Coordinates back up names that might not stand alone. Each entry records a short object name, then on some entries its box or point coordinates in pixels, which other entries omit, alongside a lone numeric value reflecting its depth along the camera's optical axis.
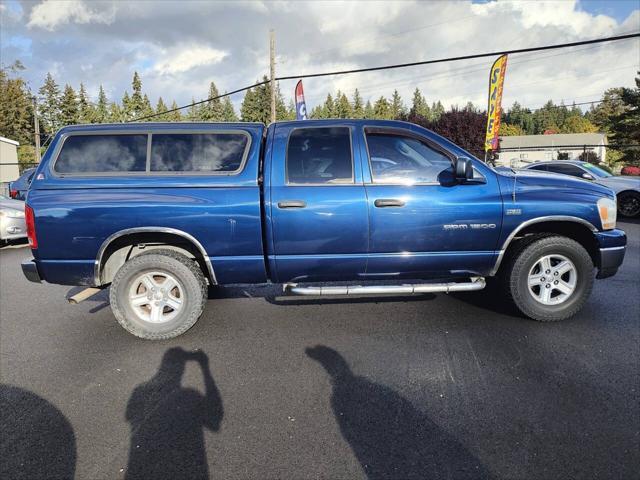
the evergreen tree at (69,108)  69.31
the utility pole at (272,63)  21.14
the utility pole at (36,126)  39.08
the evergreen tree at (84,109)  71.00
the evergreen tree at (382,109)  84.24
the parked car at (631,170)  36.97
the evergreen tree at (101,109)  74.81
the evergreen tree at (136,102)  76.19
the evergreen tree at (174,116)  69.79
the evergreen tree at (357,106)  88.31
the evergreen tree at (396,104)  99.47
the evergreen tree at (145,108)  75.15
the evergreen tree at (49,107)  72.12
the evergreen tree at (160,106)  87.72
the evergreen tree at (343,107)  84.81
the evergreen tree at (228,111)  90.38
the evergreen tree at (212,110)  80.50
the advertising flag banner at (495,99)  18.36
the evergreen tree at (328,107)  92.51
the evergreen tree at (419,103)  104.88
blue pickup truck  3.72
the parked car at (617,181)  11.19
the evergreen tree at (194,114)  78.94
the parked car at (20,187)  12.89
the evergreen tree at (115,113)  75.66
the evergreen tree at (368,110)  97.71
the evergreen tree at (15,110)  53.78
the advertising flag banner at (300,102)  19.84
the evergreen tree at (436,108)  127.73
